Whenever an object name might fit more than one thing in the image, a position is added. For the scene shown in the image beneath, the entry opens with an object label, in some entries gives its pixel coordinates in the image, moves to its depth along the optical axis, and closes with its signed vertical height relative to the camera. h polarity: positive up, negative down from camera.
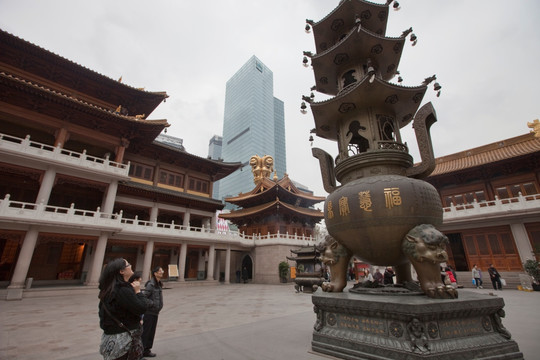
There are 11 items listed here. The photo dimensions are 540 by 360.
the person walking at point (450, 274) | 12.23 -0.72
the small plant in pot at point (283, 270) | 21.12 -0.76
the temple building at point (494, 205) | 14.13 +3.12
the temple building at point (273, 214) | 23.06 +4.81
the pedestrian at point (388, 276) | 10.89 -0.71
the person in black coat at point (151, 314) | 3.79 -0.80
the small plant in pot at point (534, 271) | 12.00 -0.61
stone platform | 3.08 -0.92
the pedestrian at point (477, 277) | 13.63 -0.97
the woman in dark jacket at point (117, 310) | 2.34 -0.44
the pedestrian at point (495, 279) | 12.82 -1.02
